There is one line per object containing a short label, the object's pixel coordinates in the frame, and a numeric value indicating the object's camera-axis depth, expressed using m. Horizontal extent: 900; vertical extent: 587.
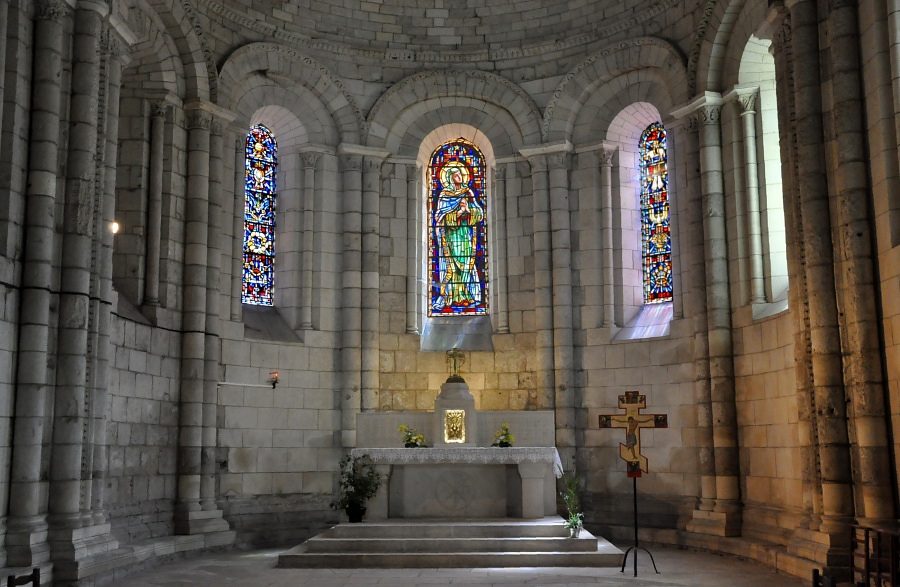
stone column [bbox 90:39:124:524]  13.39
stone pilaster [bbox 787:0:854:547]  12.61
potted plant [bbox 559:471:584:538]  14.62
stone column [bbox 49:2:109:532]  12.58
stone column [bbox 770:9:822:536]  13.26
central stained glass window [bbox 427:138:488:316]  20.55
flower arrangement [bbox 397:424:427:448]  16.58
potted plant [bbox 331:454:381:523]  15.73
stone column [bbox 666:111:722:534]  16.58
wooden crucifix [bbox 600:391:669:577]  13.32
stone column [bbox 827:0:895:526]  12.01
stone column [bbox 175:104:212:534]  16.55
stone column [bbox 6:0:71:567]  12.10
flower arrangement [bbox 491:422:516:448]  16.62
